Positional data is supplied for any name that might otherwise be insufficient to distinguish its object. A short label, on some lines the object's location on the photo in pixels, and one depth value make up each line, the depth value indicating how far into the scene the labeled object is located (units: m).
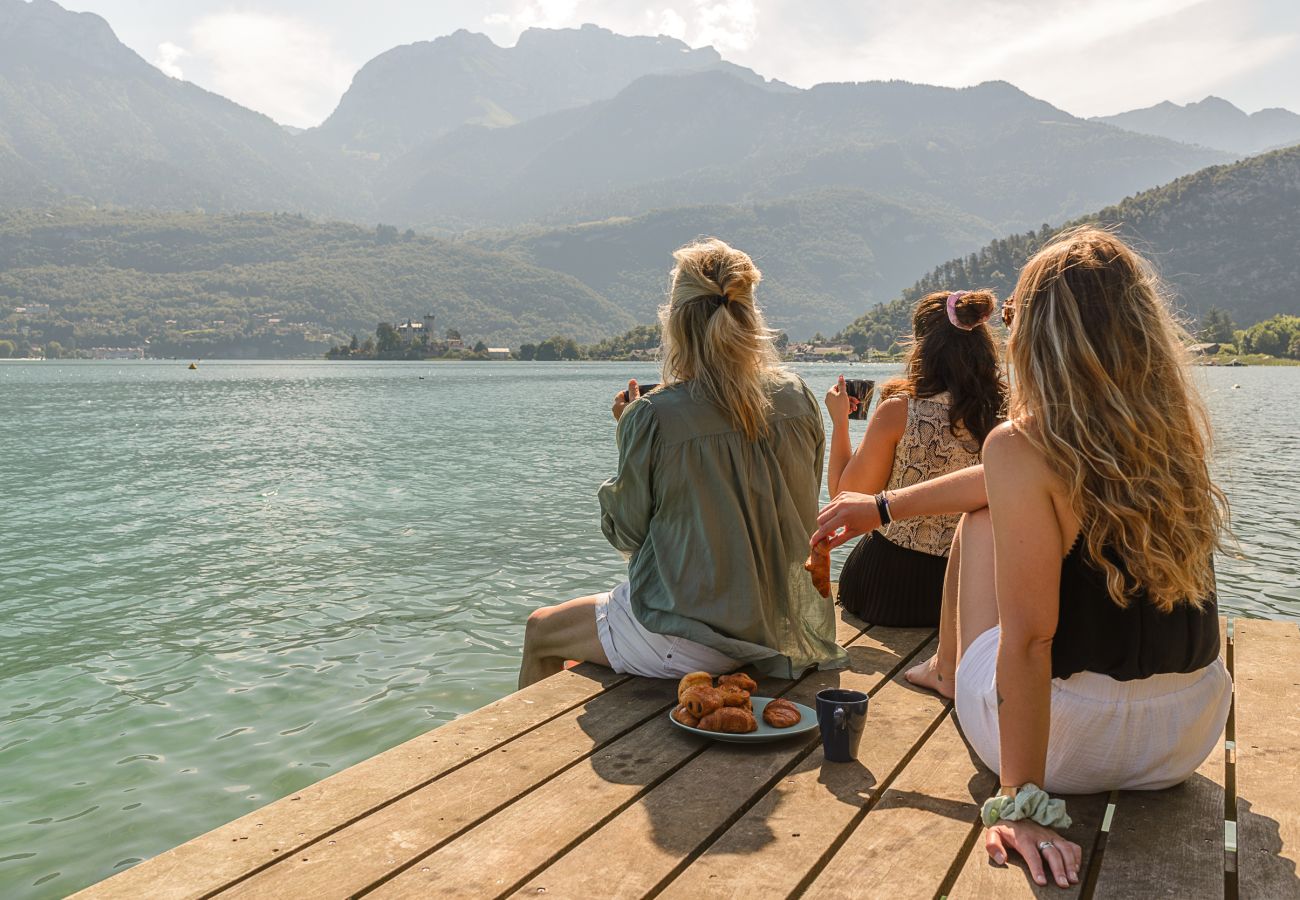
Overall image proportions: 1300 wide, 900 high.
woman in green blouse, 3.80
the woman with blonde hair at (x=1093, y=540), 2.37
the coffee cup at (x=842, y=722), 3.12
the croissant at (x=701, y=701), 3.42
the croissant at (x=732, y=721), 3.33
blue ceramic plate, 3.31
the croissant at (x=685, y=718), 3.43
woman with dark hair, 4.68
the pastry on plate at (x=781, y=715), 3.41
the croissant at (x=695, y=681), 3.56
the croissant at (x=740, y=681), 3.61
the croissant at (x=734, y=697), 3.44
